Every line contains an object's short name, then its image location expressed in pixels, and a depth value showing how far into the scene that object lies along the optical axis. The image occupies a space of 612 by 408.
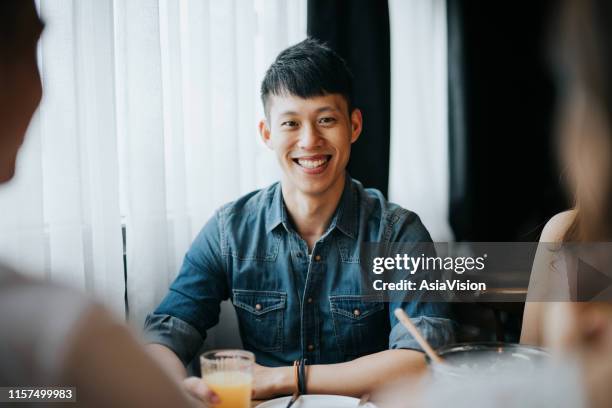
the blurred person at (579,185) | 0.89
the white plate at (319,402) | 0.71
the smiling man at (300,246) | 0.96
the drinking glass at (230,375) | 0.71
